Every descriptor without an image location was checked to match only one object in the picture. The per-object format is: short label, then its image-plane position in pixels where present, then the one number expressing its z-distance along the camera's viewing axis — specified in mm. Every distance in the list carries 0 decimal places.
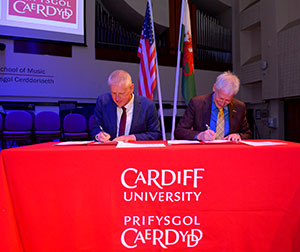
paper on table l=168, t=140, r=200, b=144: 1348
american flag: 4395
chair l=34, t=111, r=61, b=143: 5180
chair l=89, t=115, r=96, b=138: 5777
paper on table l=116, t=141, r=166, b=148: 1179
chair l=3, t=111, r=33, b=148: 4906
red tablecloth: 1096
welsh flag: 4461
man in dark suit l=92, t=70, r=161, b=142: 2082
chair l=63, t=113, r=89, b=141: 5453
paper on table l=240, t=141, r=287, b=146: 1232
